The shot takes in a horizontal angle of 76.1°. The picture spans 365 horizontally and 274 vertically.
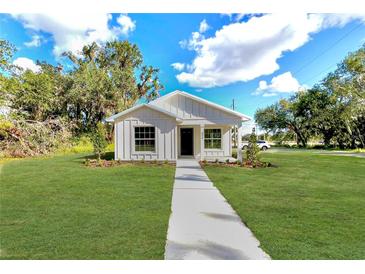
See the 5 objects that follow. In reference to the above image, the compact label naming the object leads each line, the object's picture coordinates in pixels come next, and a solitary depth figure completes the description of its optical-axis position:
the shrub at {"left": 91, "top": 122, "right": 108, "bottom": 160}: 12.78
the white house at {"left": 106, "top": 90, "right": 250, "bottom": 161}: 12.97
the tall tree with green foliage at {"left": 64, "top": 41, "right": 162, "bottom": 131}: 23.42
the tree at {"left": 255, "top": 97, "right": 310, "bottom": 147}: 34.59
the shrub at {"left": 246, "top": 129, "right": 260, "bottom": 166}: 11.94
